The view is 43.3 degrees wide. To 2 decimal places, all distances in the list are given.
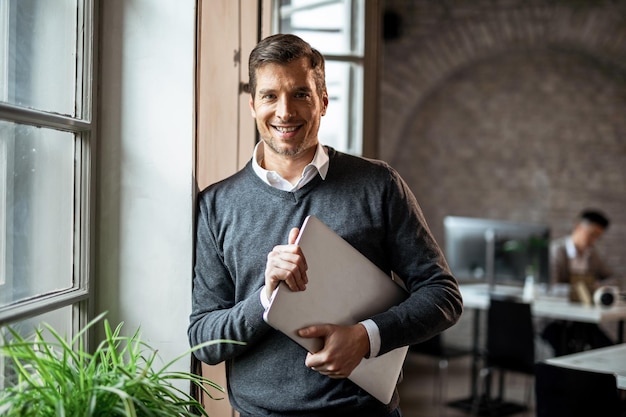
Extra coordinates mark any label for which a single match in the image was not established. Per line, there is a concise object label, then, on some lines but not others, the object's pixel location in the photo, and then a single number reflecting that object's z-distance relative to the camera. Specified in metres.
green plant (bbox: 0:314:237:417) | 1.30
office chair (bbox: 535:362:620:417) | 2.77
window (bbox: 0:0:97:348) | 1.57
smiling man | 1.77
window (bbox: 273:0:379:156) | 3.29
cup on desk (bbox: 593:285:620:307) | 5.33
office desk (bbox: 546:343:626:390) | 2.97
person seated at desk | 5.58
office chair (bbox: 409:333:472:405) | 5.48
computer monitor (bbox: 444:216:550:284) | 5.74
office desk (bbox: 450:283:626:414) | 5.14
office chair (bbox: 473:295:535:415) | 4.99
